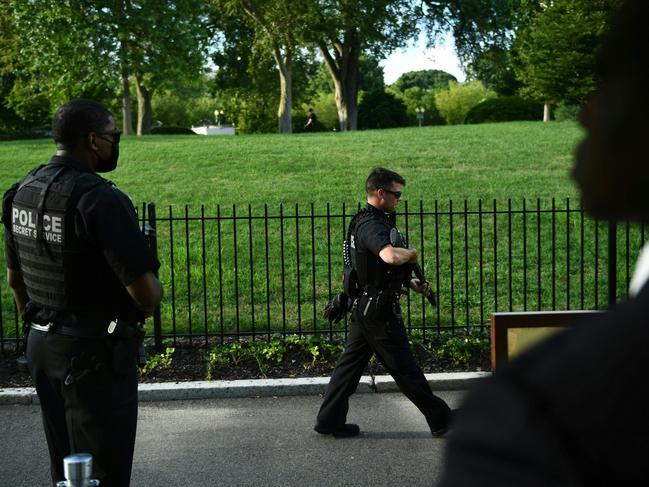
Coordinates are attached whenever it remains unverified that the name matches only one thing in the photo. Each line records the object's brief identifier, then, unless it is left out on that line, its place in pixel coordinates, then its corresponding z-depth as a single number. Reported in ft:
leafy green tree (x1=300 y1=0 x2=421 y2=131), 125.29
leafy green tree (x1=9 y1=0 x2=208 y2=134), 110.11
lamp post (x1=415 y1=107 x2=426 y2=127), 198.03
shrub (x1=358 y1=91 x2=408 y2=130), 156.04
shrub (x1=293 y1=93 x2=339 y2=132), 225.31
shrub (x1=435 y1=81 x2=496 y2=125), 229.04
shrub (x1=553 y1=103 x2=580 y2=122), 123.75
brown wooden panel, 11.47
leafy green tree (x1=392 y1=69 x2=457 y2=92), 348.38
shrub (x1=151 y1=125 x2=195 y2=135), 147.23
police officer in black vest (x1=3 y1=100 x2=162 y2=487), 12.25
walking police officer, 20.57
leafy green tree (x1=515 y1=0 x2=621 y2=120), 118.83
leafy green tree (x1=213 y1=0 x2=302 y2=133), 124.26
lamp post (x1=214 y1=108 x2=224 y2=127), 219.45
